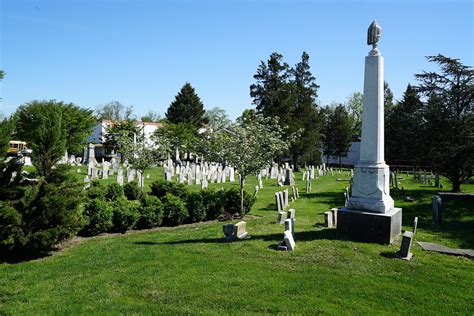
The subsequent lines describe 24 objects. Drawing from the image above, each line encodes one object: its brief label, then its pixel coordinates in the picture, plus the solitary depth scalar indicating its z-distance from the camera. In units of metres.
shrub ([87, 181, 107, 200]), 12.58
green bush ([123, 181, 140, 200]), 16.20
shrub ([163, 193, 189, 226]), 11.80
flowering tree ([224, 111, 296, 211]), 12.65
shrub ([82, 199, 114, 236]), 10.13
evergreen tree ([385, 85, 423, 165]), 20.41
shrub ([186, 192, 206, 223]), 12.36
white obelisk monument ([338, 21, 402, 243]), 8.57
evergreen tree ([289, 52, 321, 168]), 43.34
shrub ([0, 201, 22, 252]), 7.49
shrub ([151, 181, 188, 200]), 14.88
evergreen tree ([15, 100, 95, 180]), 8.17
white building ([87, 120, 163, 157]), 52.31
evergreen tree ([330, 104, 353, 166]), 55.41
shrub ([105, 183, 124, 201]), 14.38
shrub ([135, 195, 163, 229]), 11.20
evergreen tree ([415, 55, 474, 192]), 17.56
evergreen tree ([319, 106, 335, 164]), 56.56
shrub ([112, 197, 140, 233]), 10.59
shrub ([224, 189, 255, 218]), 13.41
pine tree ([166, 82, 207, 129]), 58.84
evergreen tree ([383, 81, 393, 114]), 58.16
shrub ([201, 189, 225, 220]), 12.77
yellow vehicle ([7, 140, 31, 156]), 51.93
